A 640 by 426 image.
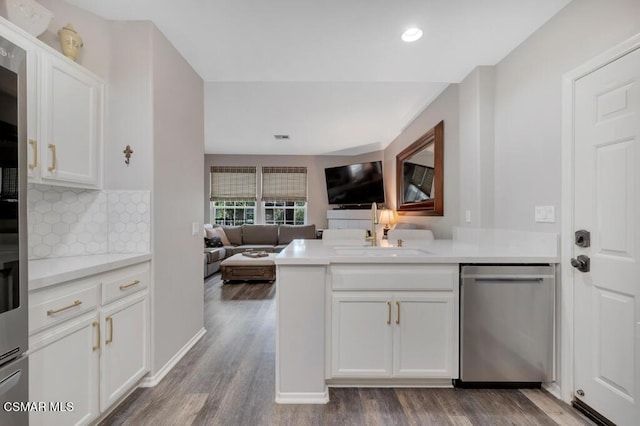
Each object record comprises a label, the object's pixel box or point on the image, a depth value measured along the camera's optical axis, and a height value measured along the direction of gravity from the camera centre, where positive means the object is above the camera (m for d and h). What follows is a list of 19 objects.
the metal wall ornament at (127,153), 2.01 +0.41
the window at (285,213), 7.16 -0.01
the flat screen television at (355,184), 6.08 +0.63
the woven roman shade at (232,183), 7.00 +0.72
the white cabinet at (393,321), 1.83 -0.69
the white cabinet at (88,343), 1.24 -0.67
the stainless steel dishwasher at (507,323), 1.84 -0.71
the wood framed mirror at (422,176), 3.31 +0.51
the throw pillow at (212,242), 5.94 -0.60
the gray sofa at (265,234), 6.60 -0.49
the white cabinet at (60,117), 1.48 +0.55
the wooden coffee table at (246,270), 4.66 -0.92
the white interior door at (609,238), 1.45 -0.13
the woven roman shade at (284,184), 6.99 +0.69
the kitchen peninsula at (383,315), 1.79 -0.65
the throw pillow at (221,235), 6.29 -0.49
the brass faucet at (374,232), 2.37 -0.16
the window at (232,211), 7.13 +0.04
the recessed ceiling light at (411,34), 2.05 +1.29
